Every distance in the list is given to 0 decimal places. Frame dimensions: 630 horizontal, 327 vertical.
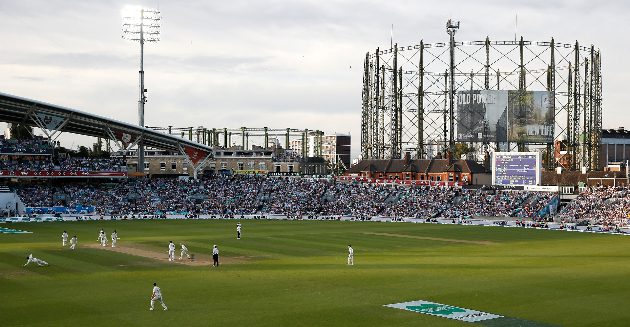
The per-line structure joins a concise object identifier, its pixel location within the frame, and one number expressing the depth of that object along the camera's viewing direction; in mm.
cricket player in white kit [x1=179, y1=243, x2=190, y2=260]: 45750
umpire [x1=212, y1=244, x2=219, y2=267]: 41906
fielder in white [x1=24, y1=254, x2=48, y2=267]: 41700
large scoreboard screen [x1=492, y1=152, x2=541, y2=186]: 93562
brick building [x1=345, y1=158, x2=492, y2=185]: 112000
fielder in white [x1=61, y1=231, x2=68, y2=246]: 52131
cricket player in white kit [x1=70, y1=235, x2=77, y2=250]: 51188
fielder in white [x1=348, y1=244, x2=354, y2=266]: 43531
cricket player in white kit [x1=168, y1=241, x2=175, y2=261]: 44594
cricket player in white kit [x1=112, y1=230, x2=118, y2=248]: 52812
